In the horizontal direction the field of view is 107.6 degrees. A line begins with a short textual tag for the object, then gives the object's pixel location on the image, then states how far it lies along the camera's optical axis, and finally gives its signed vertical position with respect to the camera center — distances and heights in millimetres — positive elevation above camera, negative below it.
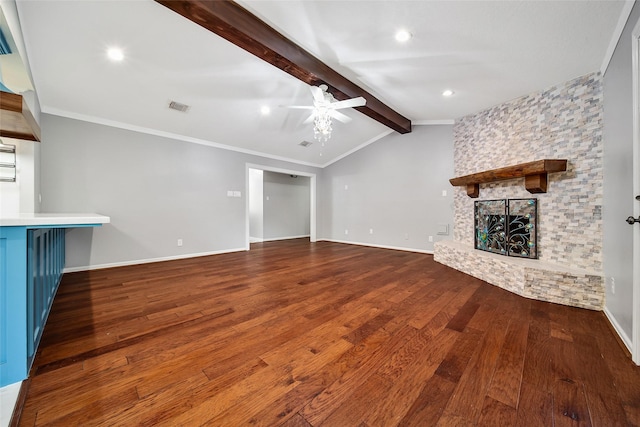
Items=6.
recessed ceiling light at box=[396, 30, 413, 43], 2377 +1841
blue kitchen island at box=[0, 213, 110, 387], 1209 -422
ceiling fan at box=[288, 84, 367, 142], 3203 +1529
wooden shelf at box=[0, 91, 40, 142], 1103 +452
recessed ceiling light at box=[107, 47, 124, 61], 2582 +1772
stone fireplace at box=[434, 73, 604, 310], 2545 +285
